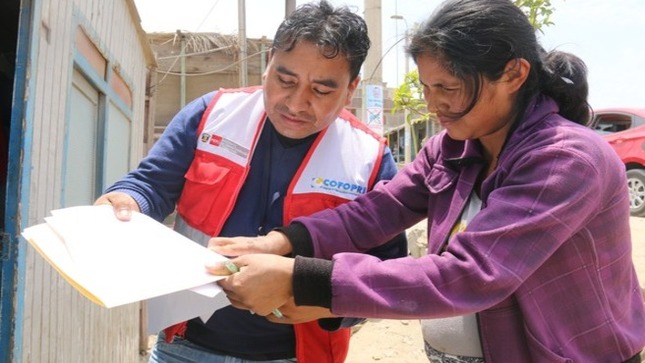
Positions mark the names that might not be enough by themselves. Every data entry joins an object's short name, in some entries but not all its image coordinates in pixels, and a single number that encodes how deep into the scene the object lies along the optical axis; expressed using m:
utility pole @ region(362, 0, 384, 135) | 6.76
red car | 8.53
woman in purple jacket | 1.25
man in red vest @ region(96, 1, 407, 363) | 1.73
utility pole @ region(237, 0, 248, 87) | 7.78
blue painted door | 1.97
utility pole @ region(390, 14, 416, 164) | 8.18
